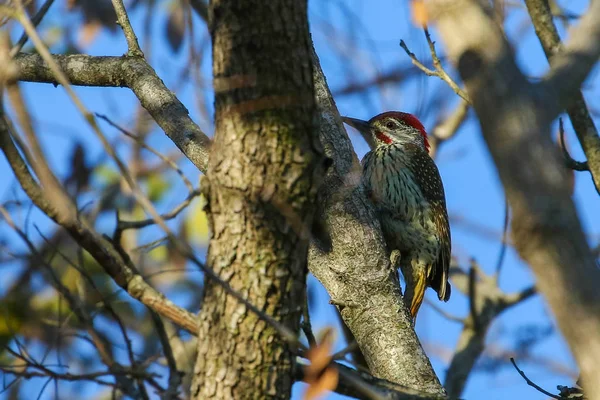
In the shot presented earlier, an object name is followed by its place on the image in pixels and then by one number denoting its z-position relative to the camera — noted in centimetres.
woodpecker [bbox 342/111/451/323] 1208
